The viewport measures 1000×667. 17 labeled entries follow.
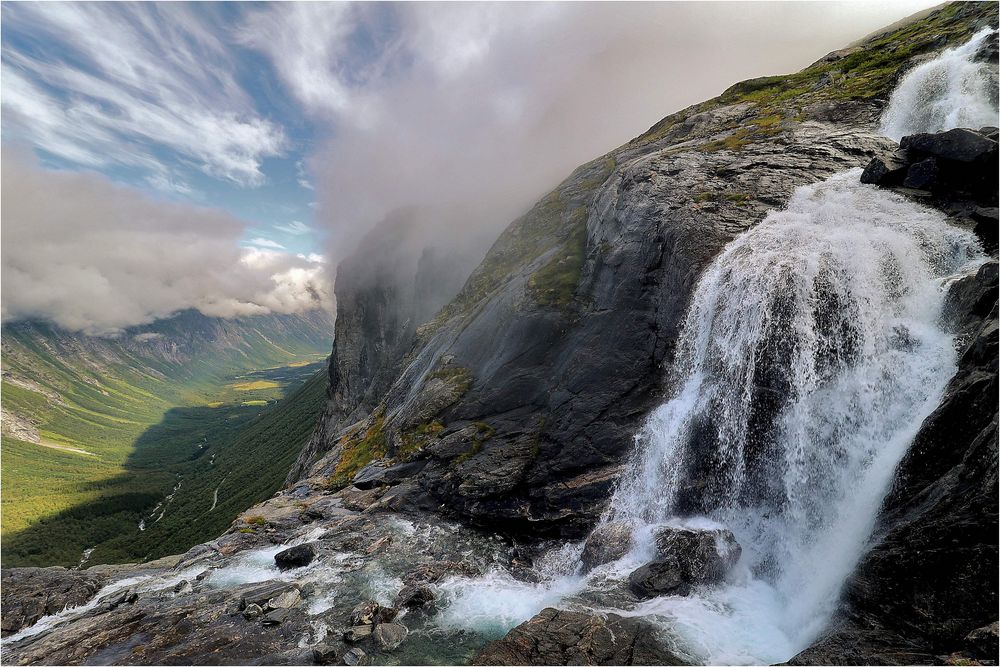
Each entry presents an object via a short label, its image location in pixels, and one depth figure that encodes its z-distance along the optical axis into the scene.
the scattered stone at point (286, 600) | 30.86
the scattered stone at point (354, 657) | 25.16
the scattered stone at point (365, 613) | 28.82
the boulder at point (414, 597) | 31.36
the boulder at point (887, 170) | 43.06
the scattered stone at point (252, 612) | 29.79
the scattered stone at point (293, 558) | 38.34
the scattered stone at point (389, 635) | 26.98
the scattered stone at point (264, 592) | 31.75
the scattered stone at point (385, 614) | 29.28
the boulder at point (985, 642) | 14.72
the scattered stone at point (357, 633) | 27.19
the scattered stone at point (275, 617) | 29.20
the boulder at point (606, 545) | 34.47
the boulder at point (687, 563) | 28.97
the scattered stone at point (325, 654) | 25.27
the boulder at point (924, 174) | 40.44
